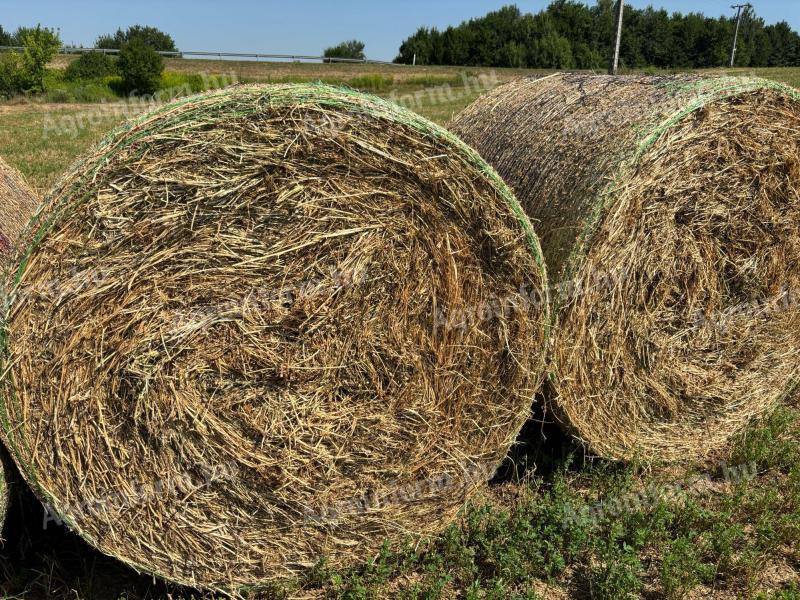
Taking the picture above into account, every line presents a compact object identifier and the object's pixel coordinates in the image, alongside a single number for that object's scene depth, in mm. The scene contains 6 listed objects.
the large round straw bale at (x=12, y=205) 3588
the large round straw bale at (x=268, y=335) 2590
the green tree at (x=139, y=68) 32781
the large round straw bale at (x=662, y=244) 3479
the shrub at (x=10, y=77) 33388
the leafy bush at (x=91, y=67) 36781
